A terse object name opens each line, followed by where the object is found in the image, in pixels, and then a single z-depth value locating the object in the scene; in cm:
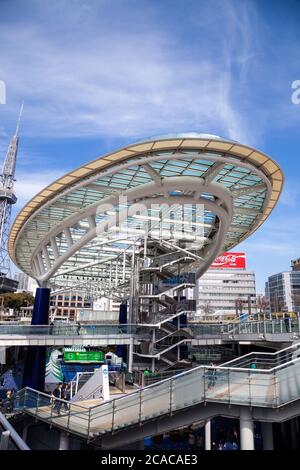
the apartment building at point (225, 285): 9588
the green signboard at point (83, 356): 3344
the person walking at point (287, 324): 2012
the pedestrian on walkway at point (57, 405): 1298
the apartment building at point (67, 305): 10044
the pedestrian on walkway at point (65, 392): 2050
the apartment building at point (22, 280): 17488
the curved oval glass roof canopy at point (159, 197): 1731
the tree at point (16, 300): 7538
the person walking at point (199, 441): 1548
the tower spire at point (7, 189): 10632
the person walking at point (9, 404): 1577
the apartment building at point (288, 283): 12752
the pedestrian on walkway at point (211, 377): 1062
